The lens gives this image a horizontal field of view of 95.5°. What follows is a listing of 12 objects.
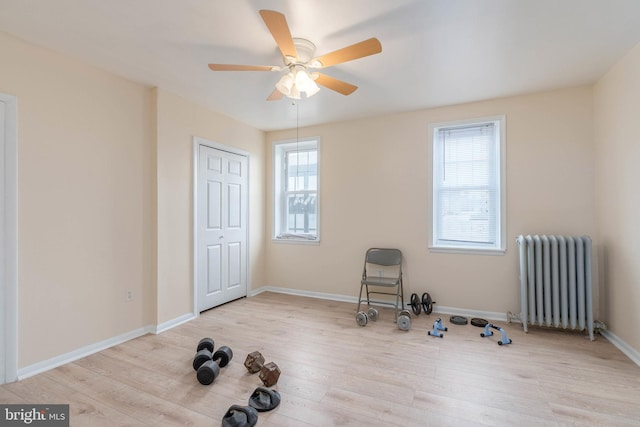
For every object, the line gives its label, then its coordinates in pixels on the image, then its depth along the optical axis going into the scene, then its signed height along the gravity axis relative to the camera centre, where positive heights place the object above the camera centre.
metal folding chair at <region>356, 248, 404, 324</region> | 3.70 -0.80
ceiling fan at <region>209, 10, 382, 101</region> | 1.76 +1.08
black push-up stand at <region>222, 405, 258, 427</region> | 1.65 -1.18
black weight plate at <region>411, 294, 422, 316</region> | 3.54 -1.12
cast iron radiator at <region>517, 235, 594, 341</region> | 2.84 -0.68
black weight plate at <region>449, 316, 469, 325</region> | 3.27 -1.21
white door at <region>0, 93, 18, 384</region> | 2.13 -0.20
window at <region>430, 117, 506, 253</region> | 3.45 +0.35
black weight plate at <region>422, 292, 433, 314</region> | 3.56 -1.09
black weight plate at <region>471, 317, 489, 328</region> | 3.19 -1.20
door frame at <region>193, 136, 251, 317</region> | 3.53 +0.08
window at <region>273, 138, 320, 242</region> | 4.55 +0.38
